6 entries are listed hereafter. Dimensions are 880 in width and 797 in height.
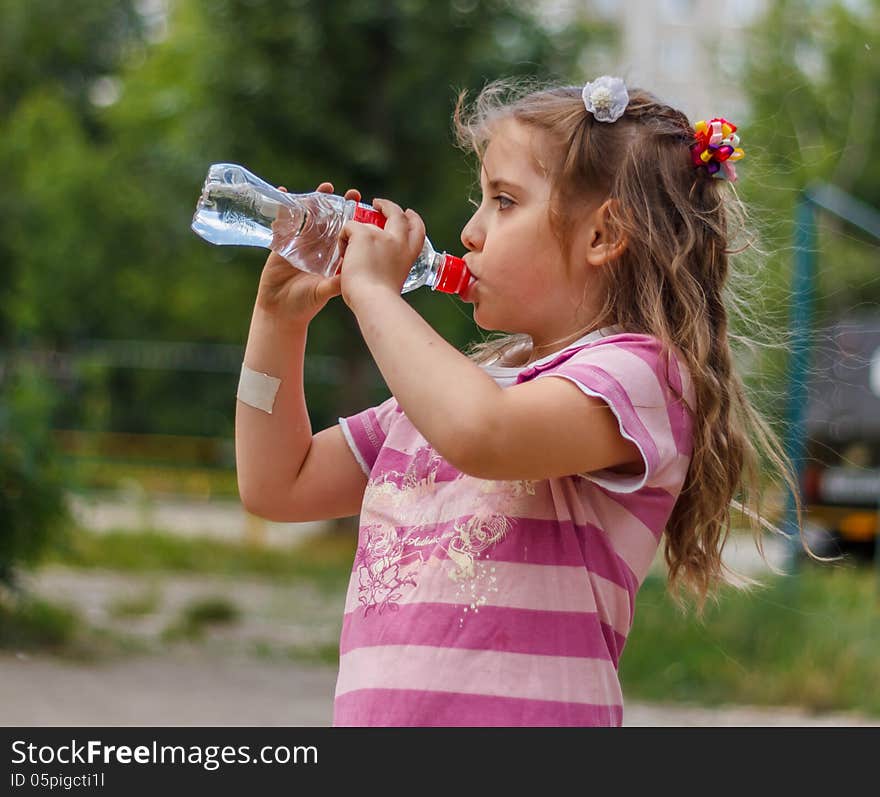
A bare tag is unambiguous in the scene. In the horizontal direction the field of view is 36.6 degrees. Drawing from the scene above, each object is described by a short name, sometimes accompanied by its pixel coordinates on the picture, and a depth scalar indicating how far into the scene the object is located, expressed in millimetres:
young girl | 1635
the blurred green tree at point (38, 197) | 6570
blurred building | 11555
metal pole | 6017
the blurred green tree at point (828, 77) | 24406
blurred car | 12633
